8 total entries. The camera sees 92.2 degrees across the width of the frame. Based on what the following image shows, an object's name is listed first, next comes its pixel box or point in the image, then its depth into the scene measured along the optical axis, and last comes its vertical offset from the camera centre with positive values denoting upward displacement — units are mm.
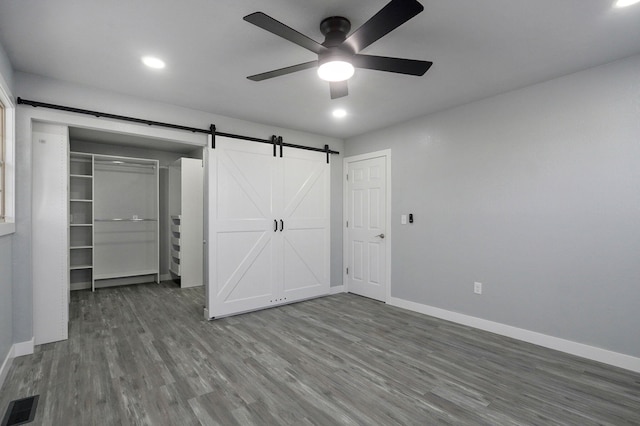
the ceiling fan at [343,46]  1657 +1033
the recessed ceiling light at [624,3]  1916 +1308
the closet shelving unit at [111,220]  5438 -152
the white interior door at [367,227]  4691 -246
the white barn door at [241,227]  3957 -213
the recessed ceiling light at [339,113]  3881 +1280
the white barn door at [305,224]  4633 -193
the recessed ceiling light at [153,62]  2596 +1295
